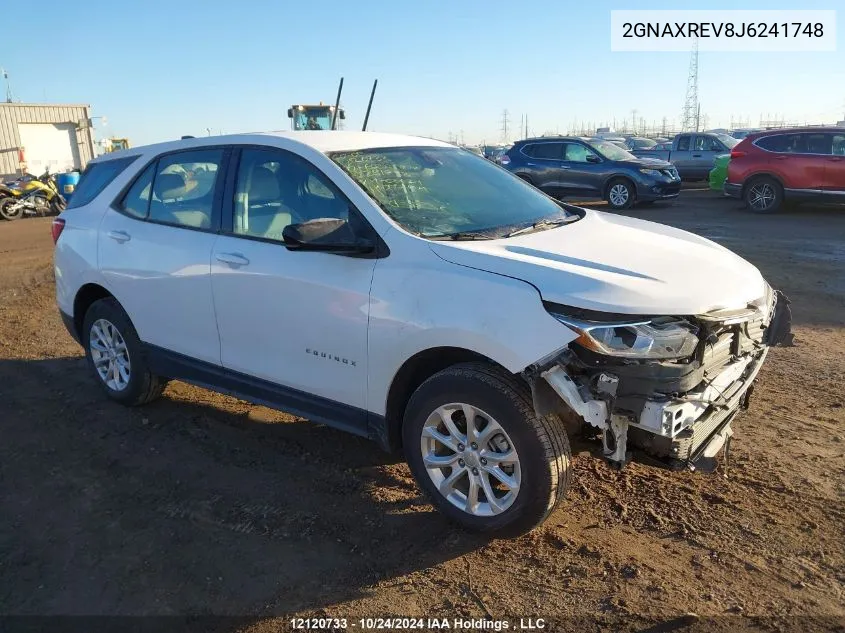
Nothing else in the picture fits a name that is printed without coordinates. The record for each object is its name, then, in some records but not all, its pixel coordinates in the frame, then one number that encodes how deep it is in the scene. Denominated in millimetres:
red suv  13258
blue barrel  21531
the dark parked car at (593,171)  15766
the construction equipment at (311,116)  20906
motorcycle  19203
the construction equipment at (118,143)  36144
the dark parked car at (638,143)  30766
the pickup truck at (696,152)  20219
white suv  2822
